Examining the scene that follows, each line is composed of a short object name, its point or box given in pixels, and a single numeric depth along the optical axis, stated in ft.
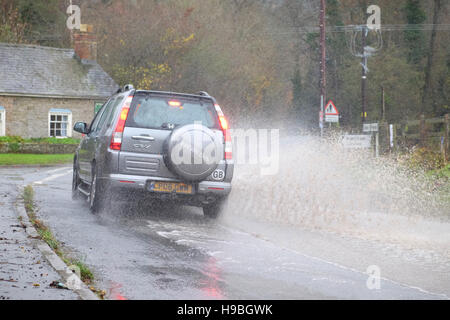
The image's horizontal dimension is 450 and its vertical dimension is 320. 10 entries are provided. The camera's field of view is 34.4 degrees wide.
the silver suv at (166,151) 35.45
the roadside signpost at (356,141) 82.74
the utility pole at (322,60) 111.65
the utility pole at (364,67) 132.26
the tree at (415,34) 173.99
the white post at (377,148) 84.07
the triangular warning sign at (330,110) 106.01
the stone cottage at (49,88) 139.33
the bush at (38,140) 127.46
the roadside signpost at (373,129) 85.57
